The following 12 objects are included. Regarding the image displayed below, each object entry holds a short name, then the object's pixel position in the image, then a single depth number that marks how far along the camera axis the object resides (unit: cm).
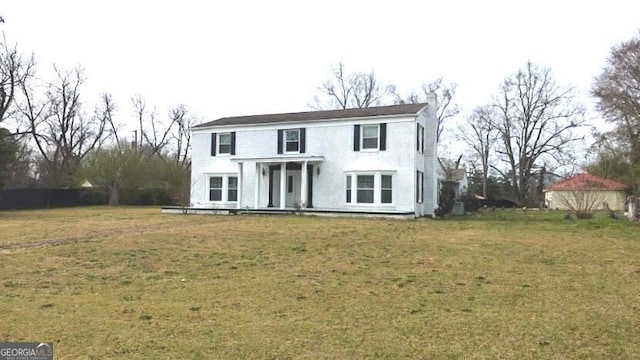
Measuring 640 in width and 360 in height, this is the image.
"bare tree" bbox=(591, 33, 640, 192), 2503
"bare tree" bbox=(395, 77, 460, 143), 5000
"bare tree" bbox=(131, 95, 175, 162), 5375
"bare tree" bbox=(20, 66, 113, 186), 4481
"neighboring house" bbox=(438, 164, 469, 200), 3325
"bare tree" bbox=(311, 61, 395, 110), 5022
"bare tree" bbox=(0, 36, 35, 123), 3241
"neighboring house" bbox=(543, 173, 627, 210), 2411
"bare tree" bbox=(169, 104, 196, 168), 5416
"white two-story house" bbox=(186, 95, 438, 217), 2352
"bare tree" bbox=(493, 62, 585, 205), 4619
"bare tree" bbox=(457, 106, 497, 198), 5034
